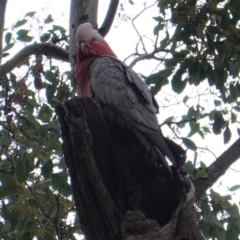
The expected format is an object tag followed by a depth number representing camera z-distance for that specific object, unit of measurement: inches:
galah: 276.4
